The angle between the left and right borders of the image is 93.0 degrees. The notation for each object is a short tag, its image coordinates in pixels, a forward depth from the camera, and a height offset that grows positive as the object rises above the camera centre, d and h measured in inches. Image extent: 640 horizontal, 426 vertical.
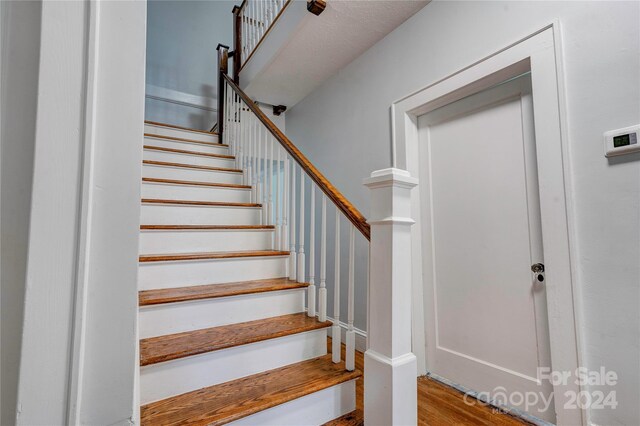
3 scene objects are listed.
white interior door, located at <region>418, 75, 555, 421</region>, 65.1 -2.6
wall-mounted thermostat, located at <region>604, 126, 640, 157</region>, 49.1 +15.4
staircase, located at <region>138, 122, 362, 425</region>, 49.2 -17.9
